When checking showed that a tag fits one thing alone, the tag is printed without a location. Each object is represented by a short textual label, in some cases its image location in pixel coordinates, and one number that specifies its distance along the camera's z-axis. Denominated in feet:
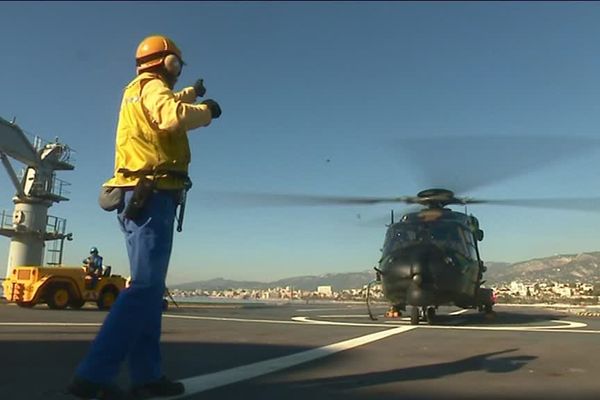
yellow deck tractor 58.08
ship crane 100.53
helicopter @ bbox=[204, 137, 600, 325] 40.32
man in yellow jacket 11.02
